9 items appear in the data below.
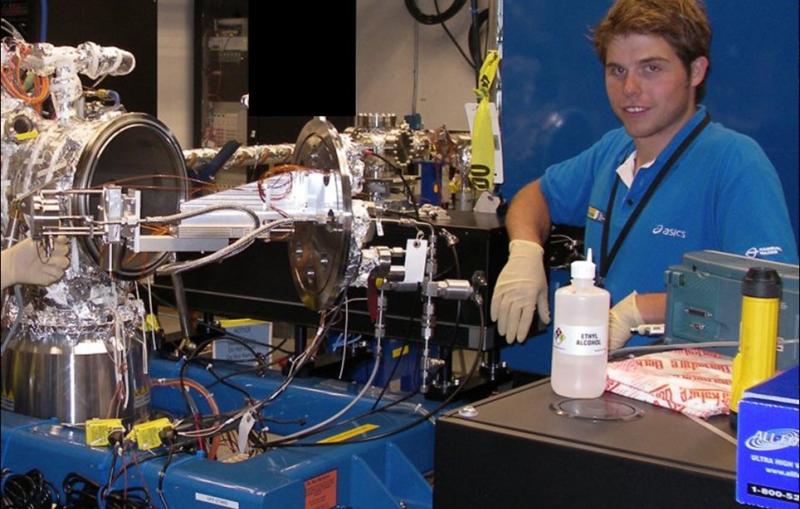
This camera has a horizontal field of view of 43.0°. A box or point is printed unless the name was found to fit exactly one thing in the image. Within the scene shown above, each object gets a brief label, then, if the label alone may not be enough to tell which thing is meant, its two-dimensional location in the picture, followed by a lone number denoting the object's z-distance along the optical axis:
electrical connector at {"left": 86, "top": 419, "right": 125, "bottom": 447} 1.68
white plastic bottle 1.27
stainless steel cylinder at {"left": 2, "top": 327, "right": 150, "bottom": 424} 1.75
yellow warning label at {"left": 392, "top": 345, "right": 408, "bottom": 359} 2.36
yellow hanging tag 2.75
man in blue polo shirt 2.00
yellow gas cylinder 1.07
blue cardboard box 0.95
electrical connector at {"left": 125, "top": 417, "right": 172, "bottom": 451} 1.68
